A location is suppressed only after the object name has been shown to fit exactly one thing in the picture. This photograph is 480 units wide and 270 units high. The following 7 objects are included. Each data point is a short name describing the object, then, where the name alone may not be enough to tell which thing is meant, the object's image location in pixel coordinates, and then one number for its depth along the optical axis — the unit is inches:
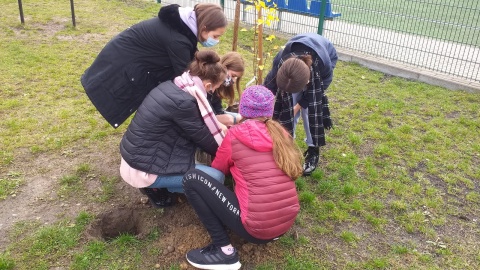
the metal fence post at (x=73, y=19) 301.0
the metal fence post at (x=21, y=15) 296.0
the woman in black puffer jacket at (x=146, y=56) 124.1
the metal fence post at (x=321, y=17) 270.7
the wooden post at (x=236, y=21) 153.1
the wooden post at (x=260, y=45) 147.1
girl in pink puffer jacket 99.4
